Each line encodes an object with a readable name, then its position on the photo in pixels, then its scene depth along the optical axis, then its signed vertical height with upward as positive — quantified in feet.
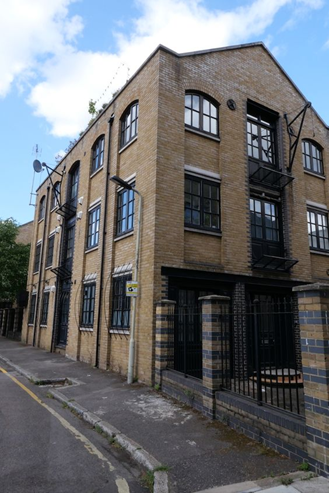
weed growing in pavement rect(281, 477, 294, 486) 12.05 -5.61
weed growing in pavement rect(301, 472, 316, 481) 12.49 -5.68
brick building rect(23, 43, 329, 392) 31.45 +12.60
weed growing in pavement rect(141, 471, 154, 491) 12.68 -6.10
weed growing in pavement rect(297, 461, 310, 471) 13.38 -5.66
